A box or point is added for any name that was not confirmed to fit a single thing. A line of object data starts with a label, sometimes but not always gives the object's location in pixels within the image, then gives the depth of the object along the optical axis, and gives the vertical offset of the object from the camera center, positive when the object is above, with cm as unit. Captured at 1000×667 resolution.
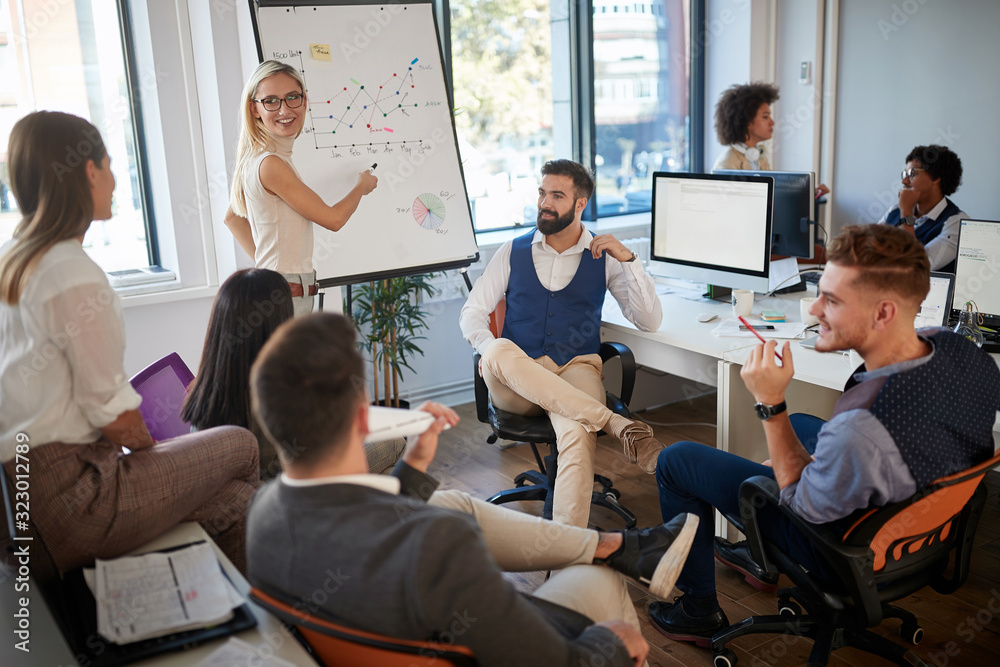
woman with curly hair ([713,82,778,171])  451 +15
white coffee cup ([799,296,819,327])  275 -58
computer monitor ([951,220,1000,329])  250 -42
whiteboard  316 +12
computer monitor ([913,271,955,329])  229 -47
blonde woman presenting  268 -7
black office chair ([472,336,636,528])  266 -90
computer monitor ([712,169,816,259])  323 -28
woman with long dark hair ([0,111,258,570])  154 -37
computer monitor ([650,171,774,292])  292 -30
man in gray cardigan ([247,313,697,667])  112 -53
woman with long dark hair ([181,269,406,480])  190 -41
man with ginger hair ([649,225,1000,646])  158 -52
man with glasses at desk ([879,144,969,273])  348 -24
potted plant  375 -75
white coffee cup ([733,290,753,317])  297 -57
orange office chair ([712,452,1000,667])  164 -92
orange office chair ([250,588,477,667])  111 -67
